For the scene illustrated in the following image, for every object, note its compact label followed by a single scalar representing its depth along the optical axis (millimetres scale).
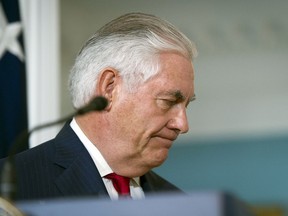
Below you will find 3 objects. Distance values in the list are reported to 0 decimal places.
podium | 2234
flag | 6203
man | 4207
